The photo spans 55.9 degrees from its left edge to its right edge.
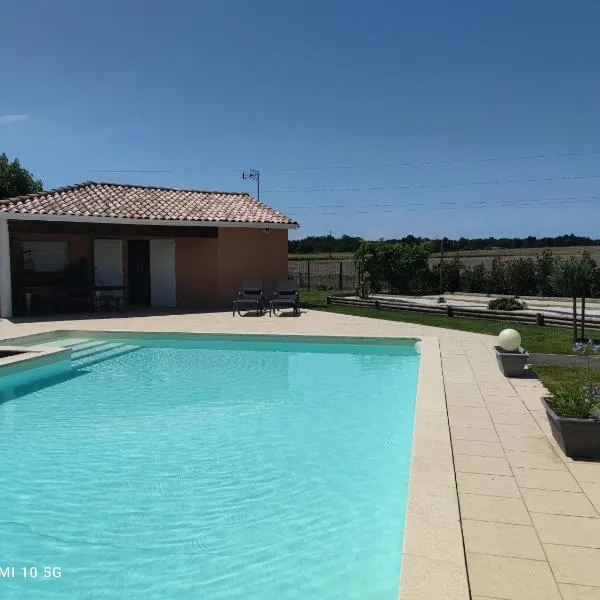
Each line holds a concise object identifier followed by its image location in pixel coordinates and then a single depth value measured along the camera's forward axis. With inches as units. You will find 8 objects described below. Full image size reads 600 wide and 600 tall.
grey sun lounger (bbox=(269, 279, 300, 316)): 665.0
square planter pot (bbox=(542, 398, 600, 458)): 183.9
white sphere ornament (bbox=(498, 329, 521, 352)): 313.0
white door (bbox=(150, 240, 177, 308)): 735.7
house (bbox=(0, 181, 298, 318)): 656.4
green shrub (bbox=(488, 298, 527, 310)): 638.5
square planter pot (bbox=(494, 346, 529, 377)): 308.8
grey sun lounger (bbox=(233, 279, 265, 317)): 652.7
